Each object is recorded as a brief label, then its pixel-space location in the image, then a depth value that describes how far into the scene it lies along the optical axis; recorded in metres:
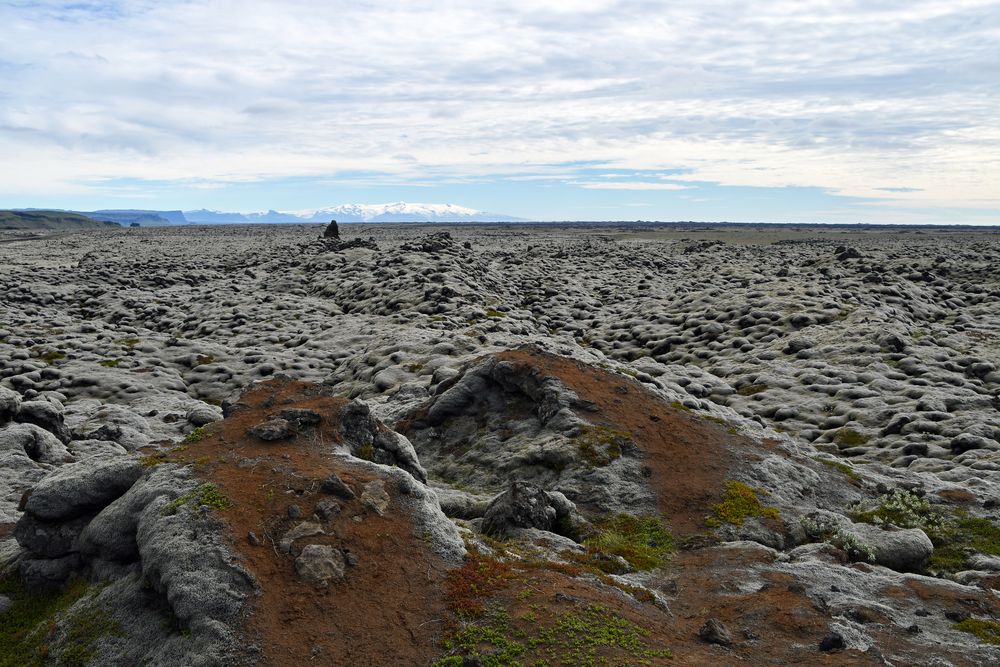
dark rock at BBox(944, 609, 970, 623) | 10.27
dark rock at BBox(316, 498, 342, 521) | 10.44
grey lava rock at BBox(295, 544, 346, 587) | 9.36
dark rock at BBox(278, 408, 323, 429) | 13.40
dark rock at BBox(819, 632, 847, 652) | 9.10
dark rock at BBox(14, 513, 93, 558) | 10.90
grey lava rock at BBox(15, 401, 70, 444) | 18.61
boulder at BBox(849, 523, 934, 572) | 12.75
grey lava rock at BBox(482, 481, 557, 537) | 12.77
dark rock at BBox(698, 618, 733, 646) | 9.36
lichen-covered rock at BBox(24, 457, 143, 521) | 11.14
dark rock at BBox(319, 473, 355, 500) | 10.92
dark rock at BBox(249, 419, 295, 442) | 12.75
